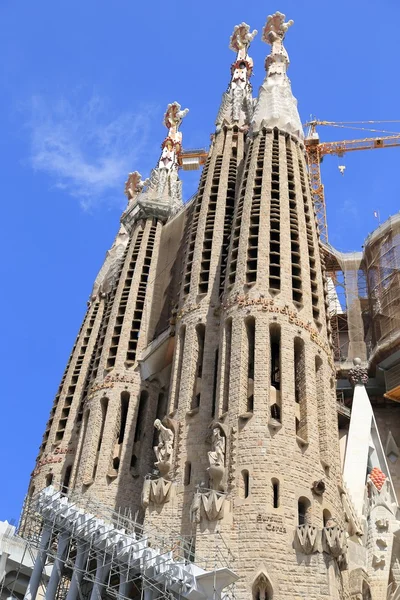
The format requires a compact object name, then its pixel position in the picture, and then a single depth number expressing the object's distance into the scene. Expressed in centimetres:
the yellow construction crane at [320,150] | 5388
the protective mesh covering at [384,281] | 3925
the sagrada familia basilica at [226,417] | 2306
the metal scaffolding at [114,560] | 2147
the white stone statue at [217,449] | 2483
